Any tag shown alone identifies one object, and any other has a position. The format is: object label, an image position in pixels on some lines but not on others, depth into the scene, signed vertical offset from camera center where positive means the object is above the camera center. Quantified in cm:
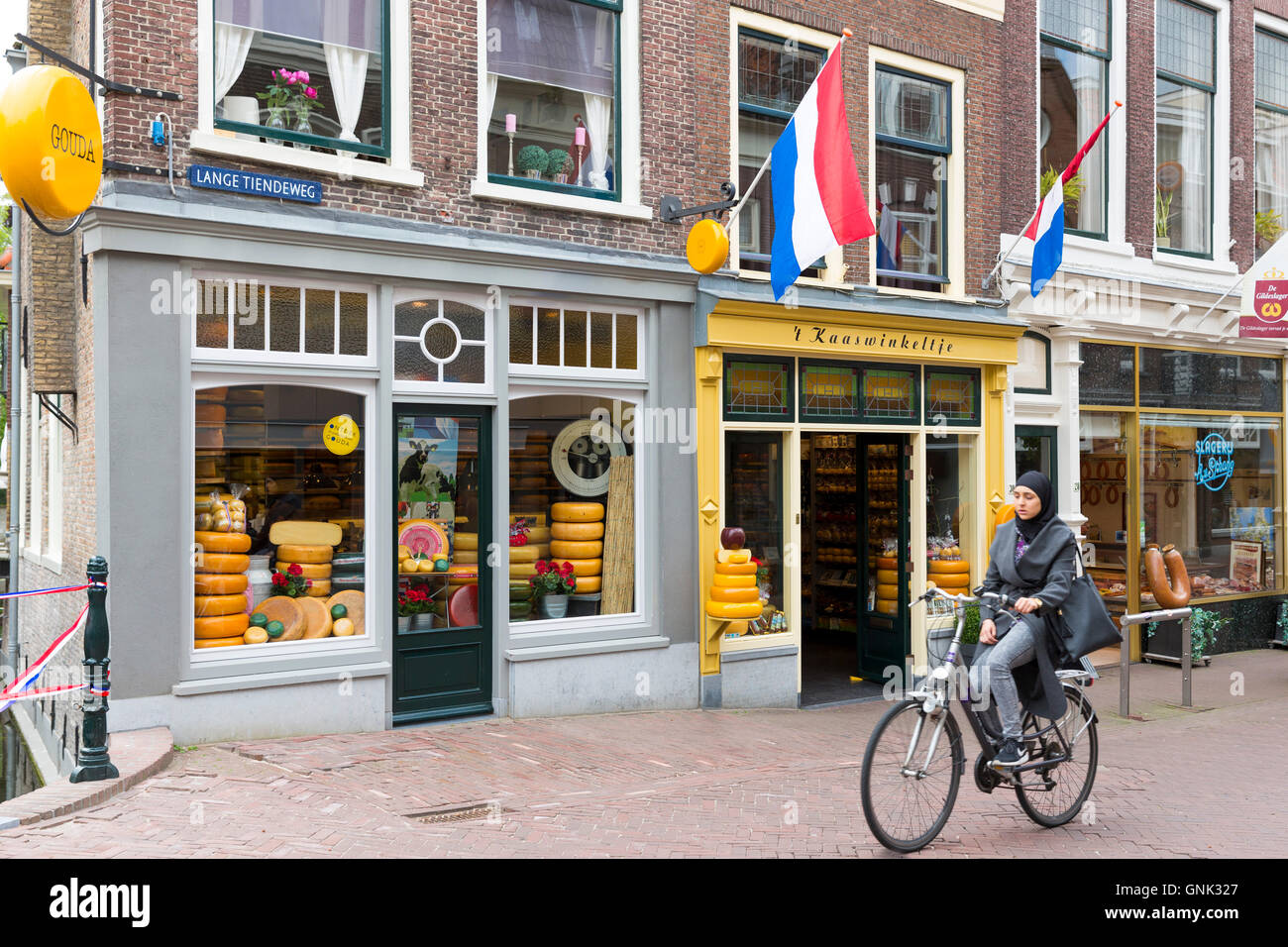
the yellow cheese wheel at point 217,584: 821 -74
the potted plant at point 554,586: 1009 -93
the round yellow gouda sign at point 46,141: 668 +207
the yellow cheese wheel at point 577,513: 1025 -27
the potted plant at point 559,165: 1014 +286
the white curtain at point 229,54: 838 +321
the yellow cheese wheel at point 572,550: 1027 -61
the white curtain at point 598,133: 1040 +324
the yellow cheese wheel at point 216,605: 820 -88
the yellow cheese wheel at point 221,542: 829 -42
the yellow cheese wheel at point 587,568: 1030 -77
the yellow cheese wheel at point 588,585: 1030 -94
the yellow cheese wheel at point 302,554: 876 -55
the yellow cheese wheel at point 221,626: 819 -104
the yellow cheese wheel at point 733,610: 1038 -118
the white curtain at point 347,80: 895 +322
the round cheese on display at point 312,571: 875 -68
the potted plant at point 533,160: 995 +285
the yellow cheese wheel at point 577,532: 1027 -45
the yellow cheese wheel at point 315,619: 877 -105
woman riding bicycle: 629 -77
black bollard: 667 -120
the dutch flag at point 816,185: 945 +251
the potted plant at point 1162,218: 1503 +351
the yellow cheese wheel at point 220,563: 827 -58
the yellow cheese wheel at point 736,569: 1046 -80
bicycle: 574 -153
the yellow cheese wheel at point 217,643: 818 -116
